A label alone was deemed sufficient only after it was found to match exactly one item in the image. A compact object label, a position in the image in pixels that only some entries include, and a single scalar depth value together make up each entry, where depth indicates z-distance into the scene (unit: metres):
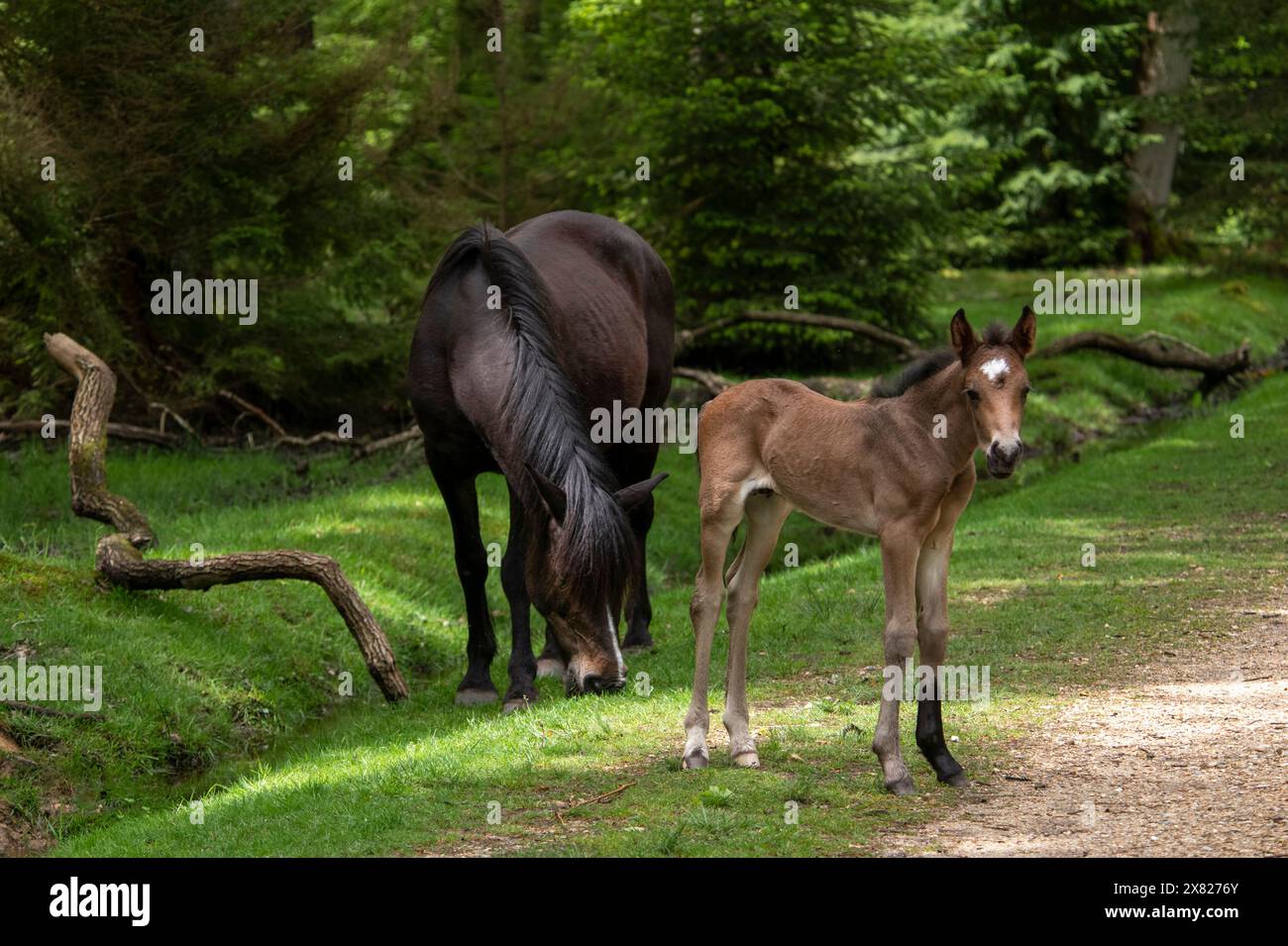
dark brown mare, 7.51
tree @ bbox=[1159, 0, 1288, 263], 26.39
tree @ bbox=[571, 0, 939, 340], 20.25
